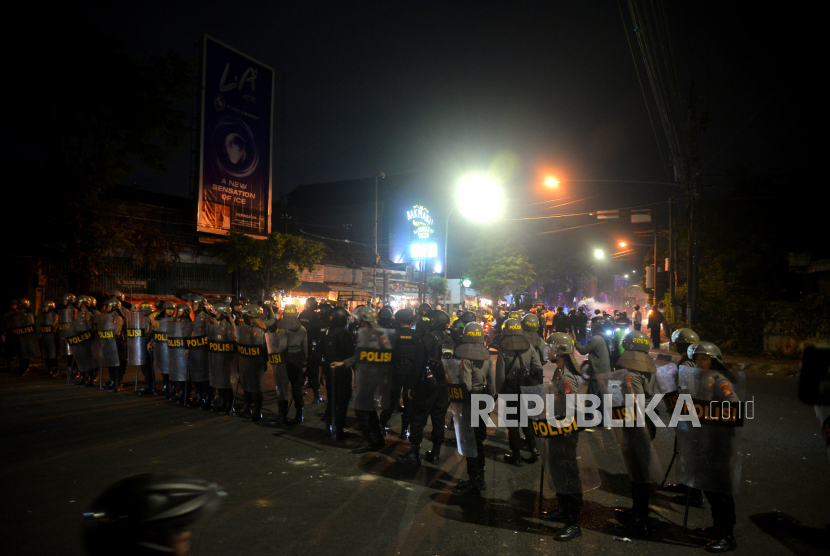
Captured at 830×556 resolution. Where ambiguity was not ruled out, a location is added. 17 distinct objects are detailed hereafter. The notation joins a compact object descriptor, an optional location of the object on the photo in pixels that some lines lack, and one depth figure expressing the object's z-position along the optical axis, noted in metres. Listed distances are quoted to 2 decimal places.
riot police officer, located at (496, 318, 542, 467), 6.84
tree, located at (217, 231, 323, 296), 24.11
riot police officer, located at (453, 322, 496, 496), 5.86
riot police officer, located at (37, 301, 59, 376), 13.98
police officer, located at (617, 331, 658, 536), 4.88
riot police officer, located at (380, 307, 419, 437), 7.57
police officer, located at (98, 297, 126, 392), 11.94
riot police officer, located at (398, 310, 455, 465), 6.77
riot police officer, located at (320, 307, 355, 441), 8.06
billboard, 23.53
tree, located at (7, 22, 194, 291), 16.25
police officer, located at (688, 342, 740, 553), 4.52
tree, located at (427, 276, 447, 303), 41.06
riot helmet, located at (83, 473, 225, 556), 1.57
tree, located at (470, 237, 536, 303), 51.22
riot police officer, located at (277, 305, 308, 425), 8.72
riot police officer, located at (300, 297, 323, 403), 9.89
